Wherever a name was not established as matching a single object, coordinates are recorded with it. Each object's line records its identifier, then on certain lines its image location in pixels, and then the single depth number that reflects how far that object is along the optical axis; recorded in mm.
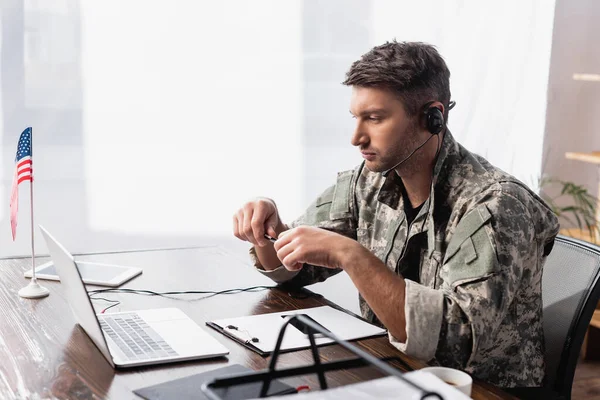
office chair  2043
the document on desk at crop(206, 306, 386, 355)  1913
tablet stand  1519
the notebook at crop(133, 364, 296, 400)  1673
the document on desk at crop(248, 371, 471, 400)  1478
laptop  1820
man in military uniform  1916
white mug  1660
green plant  3457
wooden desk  1755
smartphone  1948
